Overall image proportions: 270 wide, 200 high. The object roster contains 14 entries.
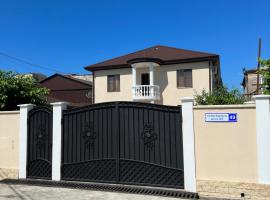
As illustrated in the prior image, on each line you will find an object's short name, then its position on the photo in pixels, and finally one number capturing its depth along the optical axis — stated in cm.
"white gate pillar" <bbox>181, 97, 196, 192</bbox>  573
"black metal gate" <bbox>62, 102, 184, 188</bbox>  600
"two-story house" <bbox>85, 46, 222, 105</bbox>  1703
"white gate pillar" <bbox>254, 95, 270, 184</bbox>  518
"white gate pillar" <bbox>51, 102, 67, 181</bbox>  701
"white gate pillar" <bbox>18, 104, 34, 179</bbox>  743
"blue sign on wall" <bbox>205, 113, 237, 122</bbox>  550
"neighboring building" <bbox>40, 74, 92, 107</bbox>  2607
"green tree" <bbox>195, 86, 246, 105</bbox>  948
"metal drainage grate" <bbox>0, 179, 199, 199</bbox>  567
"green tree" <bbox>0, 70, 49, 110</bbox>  837
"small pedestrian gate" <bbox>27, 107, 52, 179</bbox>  719
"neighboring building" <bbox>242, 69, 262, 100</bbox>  2876
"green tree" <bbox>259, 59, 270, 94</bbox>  678
